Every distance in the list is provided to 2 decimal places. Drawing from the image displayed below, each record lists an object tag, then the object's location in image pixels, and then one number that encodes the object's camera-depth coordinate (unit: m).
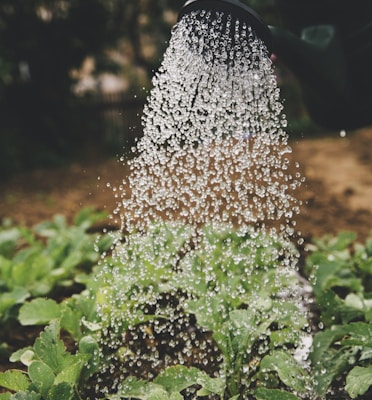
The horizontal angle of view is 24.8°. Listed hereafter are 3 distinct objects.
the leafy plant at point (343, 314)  0.92
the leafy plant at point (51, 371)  0.87
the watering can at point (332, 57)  0.97
